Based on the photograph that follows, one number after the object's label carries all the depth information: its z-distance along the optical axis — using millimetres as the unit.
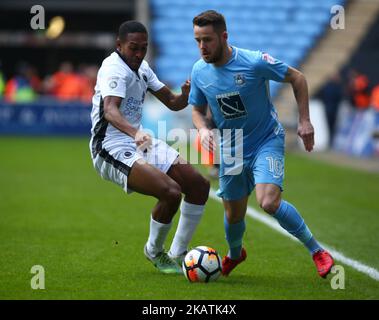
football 14086
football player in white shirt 14422
